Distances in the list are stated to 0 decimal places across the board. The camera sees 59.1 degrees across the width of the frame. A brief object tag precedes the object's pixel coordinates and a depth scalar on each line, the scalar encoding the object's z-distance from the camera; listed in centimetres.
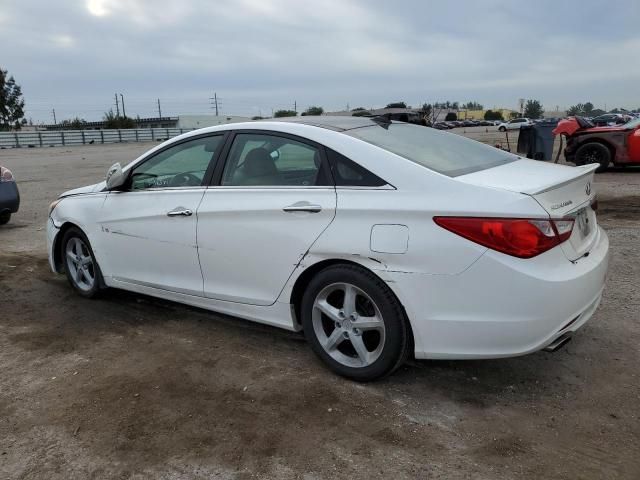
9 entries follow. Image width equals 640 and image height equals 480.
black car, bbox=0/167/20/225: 833
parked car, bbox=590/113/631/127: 3796
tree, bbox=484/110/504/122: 11862
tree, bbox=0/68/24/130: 7100
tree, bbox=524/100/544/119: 12219
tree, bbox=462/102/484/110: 15927
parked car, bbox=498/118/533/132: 5862
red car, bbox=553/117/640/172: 1273
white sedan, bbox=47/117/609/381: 283
